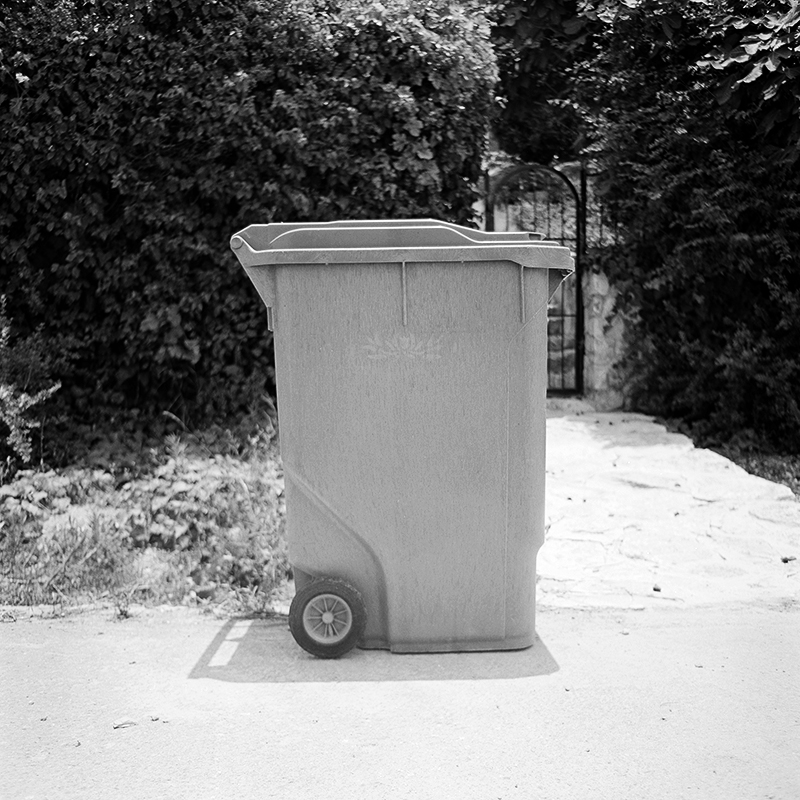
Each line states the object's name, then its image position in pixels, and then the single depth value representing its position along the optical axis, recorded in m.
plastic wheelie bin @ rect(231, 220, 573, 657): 3.52
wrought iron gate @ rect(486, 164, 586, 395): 8.59
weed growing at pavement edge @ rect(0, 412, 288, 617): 4.36
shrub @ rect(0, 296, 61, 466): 5.70
